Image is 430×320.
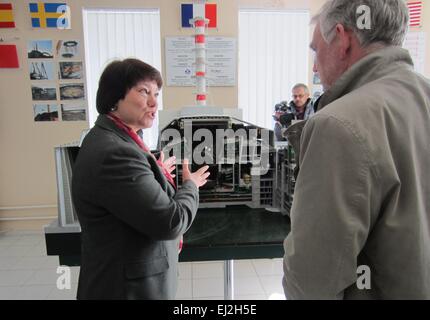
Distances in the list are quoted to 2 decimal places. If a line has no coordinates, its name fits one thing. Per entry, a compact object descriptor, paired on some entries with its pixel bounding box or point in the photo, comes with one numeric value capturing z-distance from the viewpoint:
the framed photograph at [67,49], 3.28
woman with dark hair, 0.85
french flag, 3.24
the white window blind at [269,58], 3.49
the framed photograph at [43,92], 3.34
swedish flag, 3.21
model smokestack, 2.57
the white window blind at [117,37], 3.36
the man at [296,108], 3.23
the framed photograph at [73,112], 3.40
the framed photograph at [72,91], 3.36
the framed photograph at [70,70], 3.32
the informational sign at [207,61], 3.37
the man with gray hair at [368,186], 0.57
